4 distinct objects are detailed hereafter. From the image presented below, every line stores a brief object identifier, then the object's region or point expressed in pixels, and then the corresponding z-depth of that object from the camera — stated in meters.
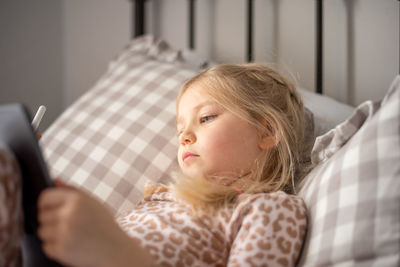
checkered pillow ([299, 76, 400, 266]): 0.57
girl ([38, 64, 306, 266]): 0.49
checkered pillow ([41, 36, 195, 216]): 1.06
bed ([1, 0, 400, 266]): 0.59
